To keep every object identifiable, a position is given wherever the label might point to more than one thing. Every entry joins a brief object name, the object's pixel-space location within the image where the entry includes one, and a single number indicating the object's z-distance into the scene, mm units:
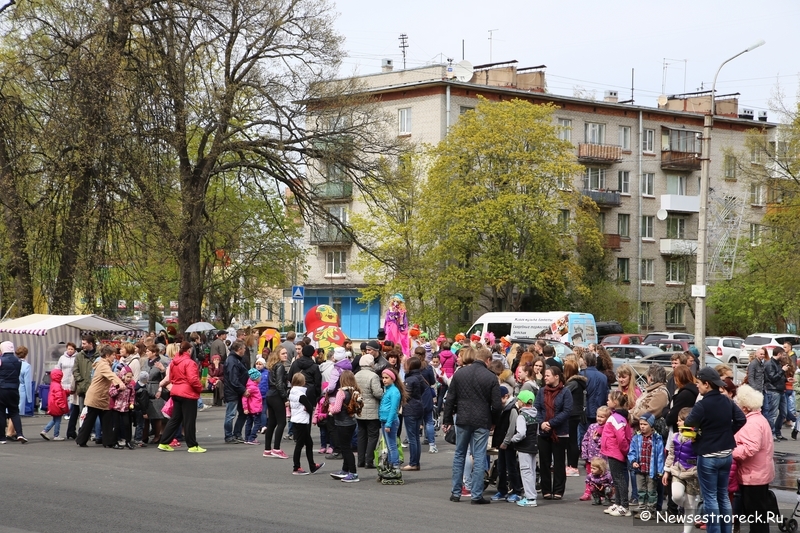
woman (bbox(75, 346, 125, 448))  17625
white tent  24766
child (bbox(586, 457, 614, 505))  12453
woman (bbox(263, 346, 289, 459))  16672
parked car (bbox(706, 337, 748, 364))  52019
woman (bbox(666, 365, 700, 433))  11133
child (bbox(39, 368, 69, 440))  18875
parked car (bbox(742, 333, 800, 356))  49500
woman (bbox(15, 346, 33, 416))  22111
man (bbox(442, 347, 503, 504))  12523
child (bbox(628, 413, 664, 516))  11625
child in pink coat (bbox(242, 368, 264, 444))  18453
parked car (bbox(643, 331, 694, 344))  50719
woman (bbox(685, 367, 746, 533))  9812
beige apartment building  62719
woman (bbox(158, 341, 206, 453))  17172
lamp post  30516
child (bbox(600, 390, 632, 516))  11953
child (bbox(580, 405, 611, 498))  12688
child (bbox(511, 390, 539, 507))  12398
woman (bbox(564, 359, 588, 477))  13664
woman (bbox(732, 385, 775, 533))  9867
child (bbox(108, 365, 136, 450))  17602
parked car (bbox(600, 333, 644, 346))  48250
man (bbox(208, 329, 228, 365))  24031
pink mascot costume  28203
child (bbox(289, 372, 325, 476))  14586
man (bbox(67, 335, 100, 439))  19078
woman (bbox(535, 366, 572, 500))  12867
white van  38594
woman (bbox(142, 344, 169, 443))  18188
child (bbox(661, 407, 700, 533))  10305
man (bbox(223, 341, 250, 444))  18281
